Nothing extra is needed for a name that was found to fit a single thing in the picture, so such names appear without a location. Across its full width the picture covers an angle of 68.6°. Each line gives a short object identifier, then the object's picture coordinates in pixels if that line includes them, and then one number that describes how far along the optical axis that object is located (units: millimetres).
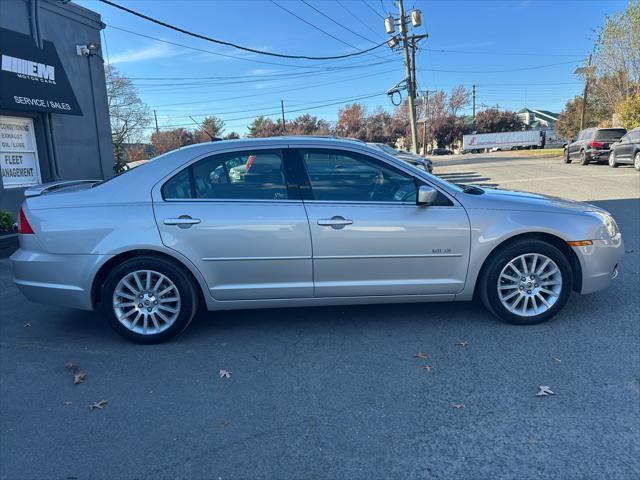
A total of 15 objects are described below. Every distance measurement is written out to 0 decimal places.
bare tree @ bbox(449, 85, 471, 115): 76062
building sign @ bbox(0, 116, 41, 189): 10023
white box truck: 56688
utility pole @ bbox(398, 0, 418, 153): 26125
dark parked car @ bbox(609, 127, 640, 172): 17797
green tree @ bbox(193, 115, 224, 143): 68938
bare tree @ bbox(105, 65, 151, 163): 40844
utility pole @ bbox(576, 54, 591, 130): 32906
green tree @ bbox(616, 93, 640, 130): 27606
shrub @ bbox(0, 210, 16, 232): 8133
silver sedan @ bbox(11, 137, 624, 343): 3879
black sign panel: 9367
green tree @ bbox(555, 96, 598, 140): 50319
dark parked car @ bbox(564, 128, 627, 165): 21359
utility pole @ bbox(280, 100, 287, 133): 67662
